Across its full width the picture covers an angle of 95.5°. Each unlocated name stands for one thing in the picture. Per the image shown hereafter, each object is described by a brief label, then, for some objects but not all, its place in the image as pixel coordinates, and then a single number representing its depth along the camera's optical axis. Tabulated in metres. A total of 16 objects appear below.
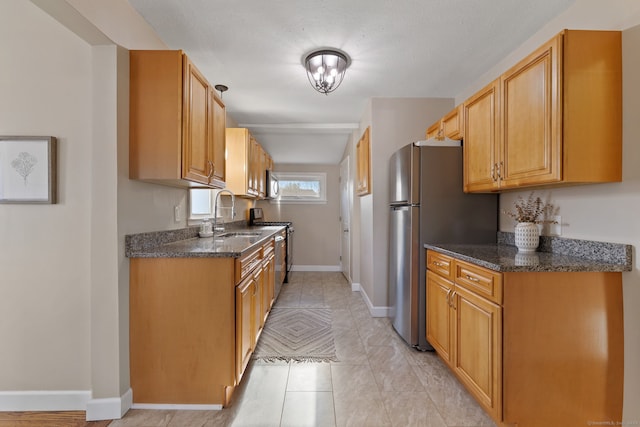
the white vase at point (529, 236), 1.83
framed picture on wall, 1.64
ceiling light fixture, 2.32
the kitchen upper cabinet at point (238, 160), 3.57
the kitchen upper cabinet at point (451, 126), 2.41
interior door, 4.77
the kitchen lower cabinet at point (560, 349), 1.44
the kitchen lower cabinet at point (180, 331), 1.70
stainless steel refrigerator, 2.37
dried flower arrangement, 1.90
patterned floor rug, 2.34
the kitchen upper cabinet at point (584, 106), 1.46
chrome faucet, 2.92
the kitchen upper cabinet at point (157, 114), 1.72
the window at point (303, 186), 5.79
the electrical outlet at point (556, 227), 1.83
